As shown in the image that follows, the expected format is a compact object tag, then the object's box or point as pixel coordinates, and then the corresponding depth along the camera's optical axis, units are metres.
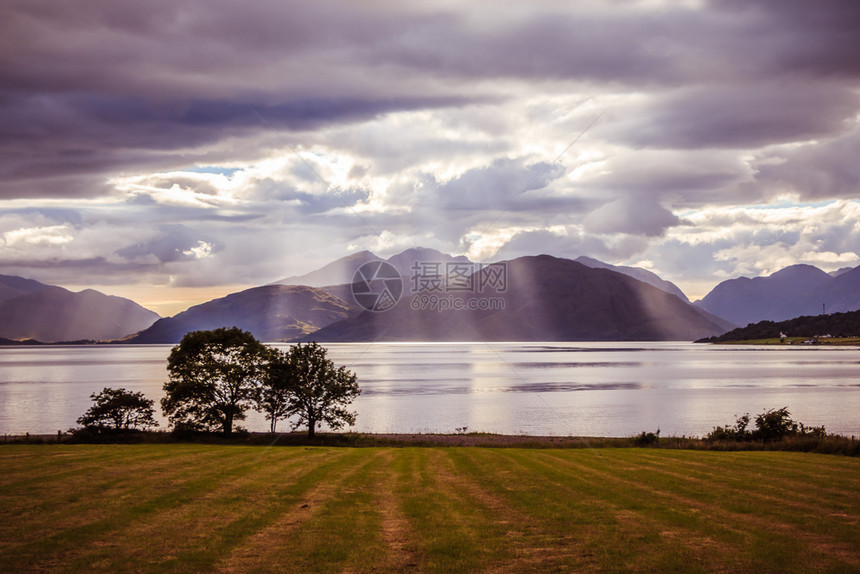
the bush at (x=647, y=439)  45.97
